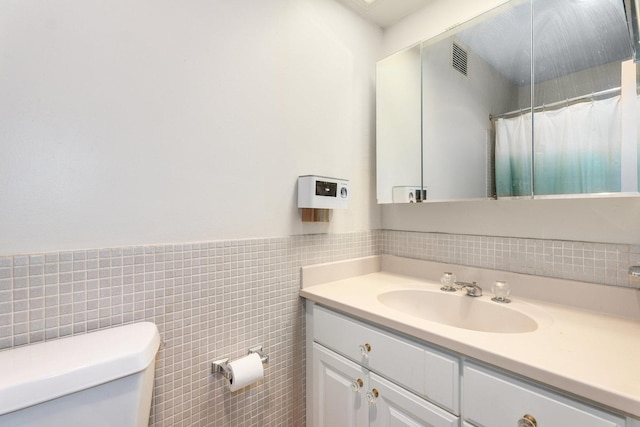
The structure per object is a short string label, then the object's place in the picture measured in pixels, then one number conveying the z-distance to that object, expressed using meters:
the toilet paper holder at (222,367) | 1.05
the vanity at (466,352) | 0.65
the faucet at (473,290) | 1.20
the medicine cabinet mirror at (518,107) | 0.95
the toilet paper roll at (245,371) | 1.03
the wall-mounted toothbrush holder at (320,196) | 1.26
